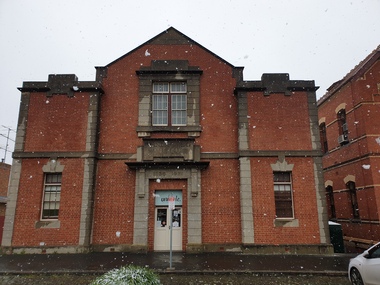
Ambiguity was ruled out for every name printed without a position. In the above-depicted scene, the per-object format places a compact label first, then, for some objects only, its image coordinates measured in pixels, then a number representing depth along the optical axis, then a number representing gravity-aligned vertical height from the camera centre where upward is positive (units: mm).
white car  7203 -1573
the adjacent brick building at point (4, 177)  32125 +3093
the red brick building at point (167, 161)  13180 +2074
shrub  4950 -1220
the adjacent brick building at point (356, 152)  14719 +2854
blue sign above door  13780 +439
